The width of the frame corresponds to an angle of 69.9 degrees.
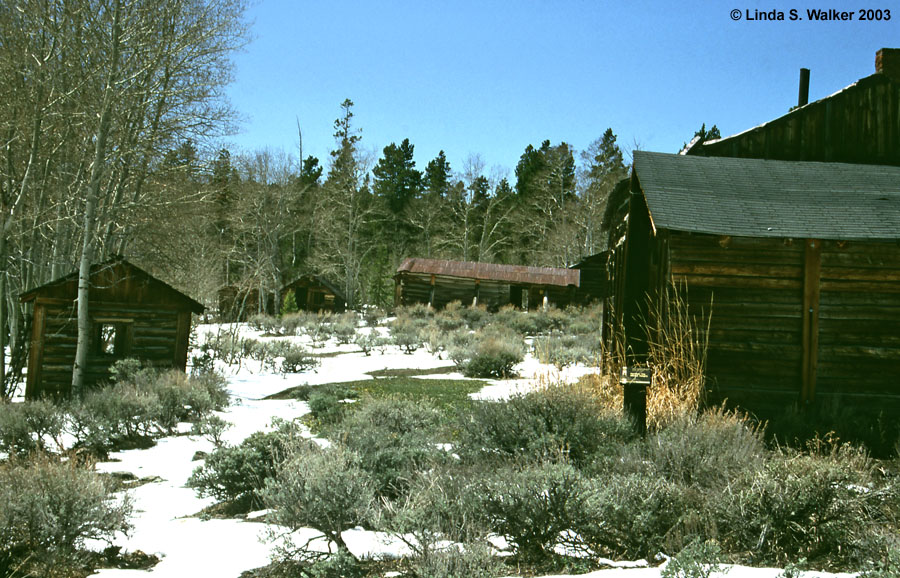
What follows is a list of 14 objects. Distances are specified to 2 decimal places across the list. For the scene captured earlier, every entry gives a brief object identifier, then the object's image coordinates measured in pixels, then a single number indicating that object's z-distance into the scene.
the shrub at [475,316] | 29.72
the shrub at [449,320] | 28.92
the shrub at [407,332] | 22.75
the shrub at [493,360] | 16.41
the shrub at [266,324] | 29.86
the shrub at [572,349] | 17.77
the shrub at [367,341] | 22.36
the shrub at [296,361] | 17.62
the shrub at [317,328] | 26.31
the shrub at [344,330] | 25.91
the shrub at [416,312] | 32.28
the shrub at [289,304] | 34.59
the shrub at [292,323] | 29.36
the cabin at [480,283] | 35.78
